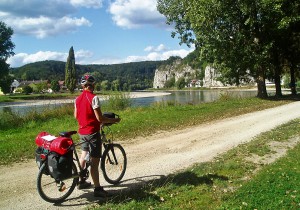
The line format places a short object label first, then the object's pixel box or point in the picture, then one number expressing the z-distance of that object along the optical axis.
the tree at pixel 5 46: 76.56
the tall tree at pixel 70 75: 108.31
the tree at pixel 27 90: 108.75
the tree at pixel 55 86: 122.56
